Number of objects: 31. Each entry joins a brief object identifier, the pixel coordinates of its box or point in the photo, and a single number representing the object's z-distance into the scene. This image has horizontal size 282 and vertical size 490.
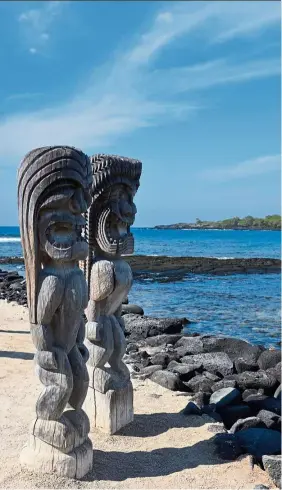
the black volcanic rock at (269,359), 9.34
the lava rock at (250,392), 7.40
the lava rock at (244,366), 8.77
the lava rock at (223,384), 7.58
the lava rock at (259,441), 5.31
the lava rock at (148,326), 12.01
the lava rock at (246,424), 6.04
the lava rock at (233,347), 10.09
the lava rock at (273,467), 4.66
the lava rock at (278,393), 7.48
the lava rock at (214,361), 8.57
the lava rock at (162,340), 10.98
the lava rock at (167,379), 7.41
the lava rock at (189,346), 9.99
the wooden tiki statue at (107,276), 5.48
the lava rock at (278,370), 8.29
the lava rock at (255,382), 7.75
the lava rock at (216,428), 5.84
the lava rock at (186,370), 8.06
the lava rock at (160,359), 8.86
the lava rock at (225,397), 6.84
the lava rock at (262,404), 6.94
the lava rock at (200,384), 7.45
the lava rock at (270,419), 6.21
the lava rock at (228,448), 5.12
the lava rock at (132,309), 15.05
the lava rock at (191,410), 6.36
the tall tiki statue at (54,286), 4.32
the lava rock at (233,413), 6.49
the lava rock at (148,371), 8.01
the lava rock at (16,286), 19.21
